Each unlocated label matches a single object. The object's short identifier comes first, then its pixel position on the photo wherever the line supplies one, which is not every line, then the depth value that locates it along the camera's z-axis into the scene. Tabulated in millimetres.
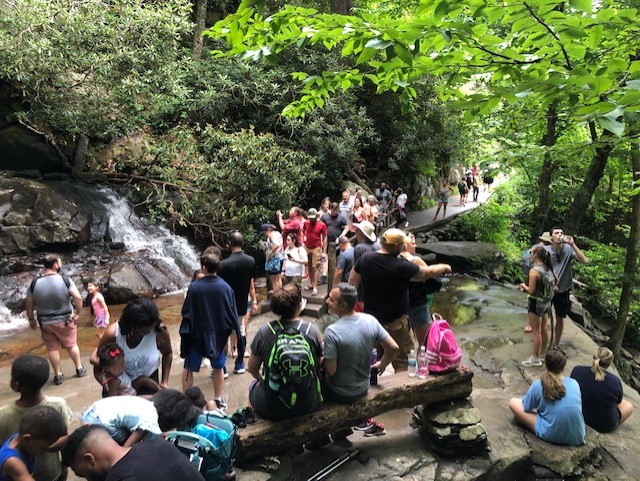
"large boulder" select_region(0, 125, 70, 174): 12172
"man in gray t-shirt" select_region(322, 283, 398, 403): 3803
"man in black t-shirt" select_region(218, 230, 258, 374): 5508
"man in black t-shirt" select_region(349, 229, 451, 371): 4625
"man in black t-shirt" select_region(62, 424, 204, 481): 2182
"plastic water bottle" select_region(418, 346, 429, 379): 4527
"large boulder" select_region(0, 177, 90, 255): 10391
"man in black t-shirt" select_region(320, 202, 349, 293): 9352
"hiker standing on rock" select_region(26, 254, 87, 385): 5418
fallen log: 3676
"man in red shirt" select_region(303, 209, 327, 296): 8227
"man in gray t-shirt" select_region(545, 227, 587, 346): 6484
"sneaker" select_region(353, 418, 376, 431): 4629
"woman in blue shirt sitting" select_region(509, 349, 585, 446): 4484
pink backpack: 4469
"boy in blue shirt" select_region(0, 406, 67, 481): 2609
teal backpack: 2898
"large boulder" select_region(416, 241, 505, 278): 13391
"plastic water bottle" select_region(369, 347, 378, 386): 4355
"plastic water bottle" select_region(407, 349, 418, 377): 4543
